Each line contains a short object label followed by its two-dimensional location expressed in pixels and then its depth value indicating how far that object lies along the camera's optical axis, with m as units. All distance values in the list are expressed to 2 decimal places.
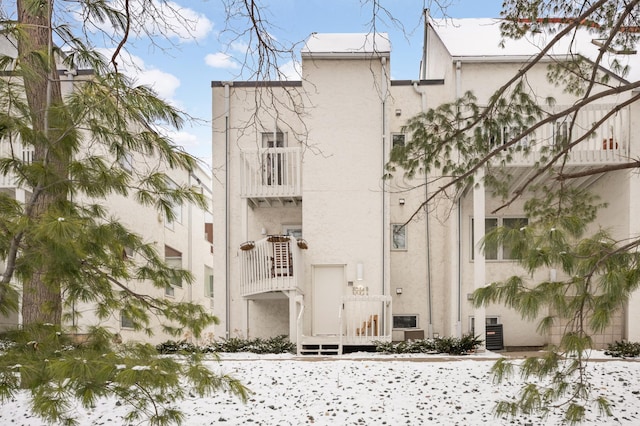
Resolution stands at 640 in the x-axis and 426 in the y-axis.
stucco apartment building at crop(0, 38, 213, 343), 15.77
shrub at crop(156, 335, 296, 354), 12.53
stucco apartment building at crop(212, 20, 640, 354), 13.66
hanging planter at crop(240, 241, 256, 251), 14.02
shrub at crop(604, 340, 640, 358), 11.88
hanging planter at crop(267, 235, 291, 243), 13.70
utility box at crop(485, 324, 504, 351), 13.81
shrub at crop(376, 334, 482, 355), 12.23
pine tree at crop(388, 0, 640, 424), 5.29
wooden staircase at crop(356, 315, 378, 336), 13.36
